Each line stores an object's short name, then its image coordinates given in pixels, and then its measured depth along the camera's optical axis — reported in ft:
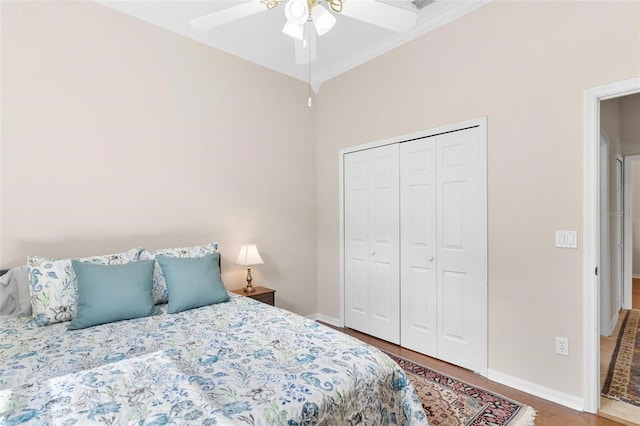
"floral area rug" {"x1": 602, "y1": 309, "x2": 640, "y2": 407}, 7.26
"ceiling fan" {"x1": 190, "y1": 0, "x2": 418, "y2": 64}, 5.24
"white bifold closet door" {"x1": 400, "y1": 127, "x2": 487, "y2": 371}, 8.46
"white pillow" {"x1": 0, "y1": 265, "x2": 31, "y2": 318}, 6.53
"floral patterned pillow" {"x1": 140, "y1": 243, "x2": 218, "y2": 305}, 7.61
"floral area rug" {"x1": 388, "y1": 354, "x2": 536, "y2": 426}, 6.43
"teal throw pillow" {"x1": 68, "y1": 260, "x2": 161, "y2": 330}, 6.19
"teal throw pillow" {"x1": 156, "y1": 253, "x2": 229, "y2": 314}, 7.18
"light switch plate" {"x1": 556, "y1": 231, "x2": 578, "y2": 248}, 6.89
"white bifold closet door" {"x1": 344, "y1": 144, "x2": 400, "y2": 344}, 10.38
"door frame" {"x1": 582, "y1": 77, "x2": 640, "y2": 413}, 6.66
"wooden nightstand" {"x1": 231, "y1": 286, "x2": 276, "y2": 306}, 9.85
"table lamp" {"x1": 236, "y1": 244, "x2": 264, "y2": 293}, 9.98
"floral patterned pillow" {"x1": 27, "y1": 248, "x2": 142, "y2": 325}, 6.23
